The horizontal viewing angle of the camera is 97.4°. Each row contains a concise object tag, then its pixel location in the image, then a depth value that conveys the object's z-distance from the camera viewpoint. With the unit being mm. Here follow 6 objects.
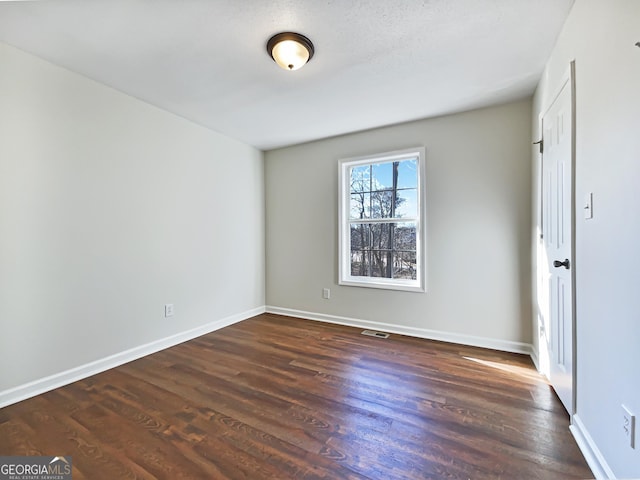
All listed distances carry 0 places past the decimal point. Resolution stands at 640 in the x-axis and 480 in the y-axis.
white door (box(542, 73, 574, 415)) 1696
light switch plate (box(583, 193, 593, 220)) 1426
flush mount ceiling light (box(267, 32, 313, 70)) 1828
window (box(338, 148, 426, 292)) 3281
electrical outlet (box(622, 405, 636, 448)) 1078
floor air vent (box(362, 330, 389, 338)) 3218
